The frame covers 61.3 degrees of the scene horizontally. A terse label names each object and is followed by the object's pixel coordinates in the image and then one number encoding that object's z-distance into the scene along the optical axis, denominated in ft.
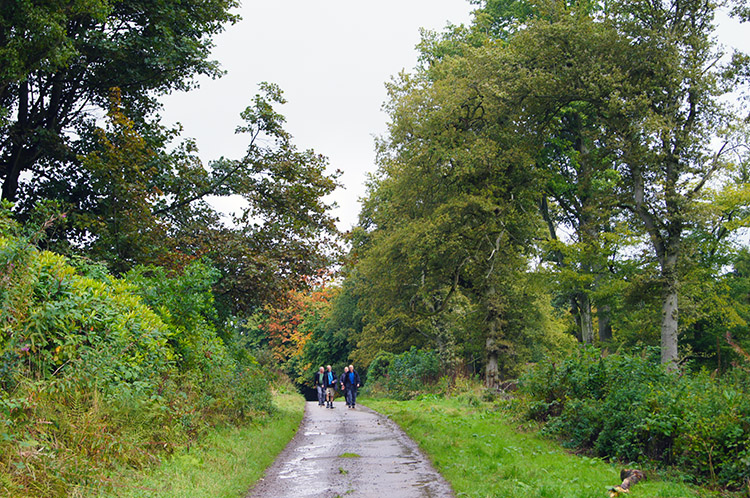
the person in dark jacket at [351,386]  89.40
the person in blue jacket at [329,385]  91.78
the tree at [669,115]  69.05
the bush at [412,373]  98.04
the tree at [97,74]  55.57
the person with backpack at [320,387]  95.45
